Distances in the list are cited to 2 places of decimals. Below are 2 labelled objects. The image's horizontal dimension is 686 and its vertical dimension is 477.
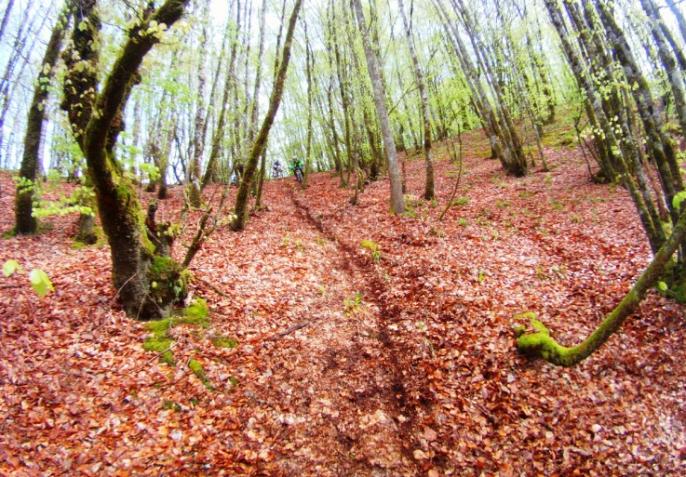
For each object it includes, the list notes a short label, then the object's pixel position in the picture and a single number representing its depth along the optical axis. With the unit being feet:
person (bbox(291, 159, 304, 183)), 78.74
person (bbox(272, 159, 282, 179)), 100.58
